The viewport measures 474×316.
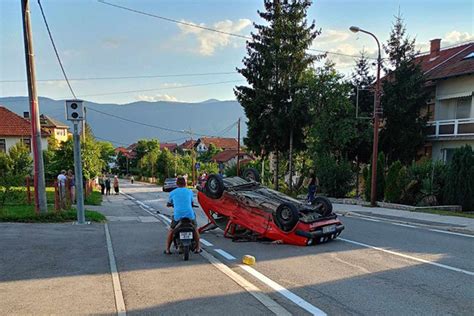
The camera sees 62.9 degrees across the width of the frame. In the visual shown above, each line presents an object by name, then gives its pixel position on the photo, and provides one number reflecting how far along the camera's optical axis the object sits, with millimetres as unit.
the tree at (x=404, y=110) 24750
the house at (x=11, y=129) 48031
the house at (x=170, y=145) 143988
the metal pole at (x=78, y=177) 11586
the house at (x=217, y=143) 111056
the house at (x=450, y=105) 23969
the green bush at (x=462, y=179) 16906
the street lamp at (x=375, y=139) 18359
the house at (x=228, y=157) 88881
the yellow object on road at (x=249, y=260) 7125
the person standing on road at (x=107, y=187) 33609
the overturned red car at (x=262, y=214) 8711
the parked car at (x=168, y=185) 42659
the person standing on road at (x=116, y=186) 34966
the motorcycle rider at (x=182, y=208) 7555
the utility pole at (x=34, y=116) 11797
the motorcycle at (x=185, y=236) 7246
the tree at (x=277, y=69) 27422
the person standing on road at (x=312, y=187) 20344
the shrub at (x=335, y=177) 22375
